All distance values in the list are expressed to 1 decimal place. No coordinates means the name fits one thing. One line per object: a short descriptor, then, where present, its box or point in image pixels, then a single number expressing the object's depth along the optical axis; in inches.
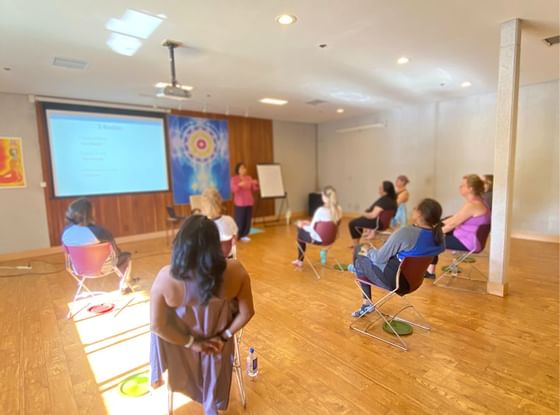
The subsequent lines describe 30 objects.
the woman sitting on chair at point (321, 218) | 162.2
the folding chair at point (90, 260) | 118.2
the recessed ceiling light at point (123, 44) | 124.2
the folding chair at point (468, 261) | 141.9
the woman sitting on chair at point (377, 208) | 200.8
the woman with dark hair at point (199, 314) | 56.3
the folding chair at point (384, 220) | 200.8
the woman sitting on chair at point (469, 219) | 142.1
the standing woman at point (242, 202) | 264.7
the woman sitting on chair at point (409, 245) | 97.9
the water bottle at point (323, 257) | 182.9
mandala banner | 275.9
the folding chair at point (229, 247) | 133.0
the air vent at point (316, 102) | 249.1
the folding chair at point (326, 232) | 160.1
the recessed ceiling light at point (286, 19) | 111.7
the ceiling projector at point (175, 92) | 150.0
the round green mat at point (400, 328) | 105.5
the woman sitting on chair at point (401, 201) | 228.4
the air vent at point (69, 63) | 147.4
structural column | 124.0
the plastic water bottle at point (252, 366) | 84.4
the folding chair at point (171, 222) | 246.6
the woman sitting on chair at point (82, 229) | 122.6
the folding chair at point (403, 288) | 96.0
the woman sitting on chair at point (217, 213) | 134.7
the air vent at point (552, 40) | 138.0
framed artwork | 206.5
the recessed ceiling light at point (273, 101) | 243.3
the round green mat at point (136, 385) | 79.7
